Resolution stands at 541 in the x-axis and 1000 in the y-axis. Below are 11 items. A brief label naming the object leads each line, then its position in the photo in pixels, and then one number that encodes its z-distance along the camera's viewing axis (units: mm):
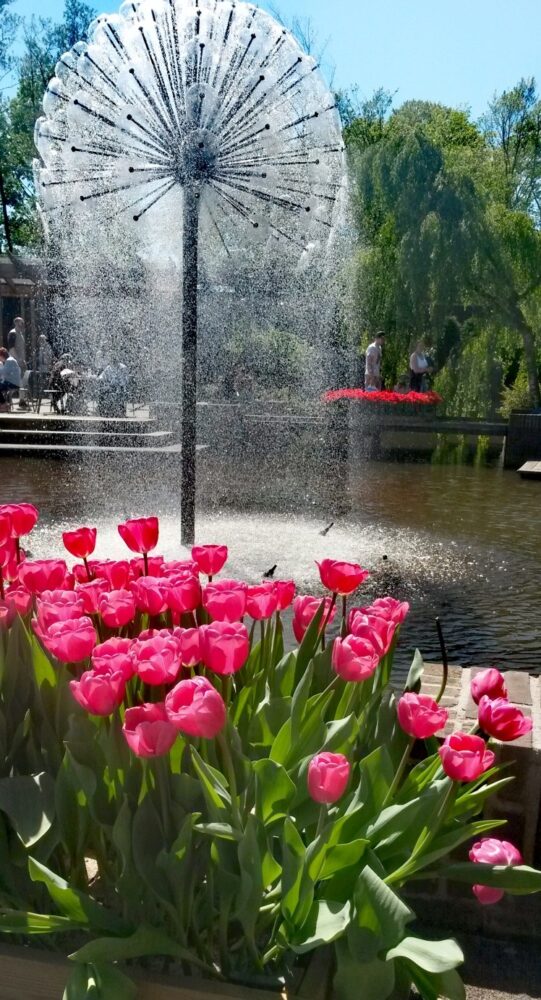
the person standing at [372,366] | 20859
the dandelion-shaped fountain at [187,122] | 7160
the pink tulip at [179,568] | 2189
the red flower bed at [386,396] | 18250
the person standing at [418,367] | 22852
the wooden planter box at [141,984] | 1627
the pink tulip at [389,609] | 1976
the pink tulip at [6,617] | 1993
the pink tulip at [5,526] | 2072
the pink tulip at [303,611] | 2109
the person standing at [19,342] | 21062
